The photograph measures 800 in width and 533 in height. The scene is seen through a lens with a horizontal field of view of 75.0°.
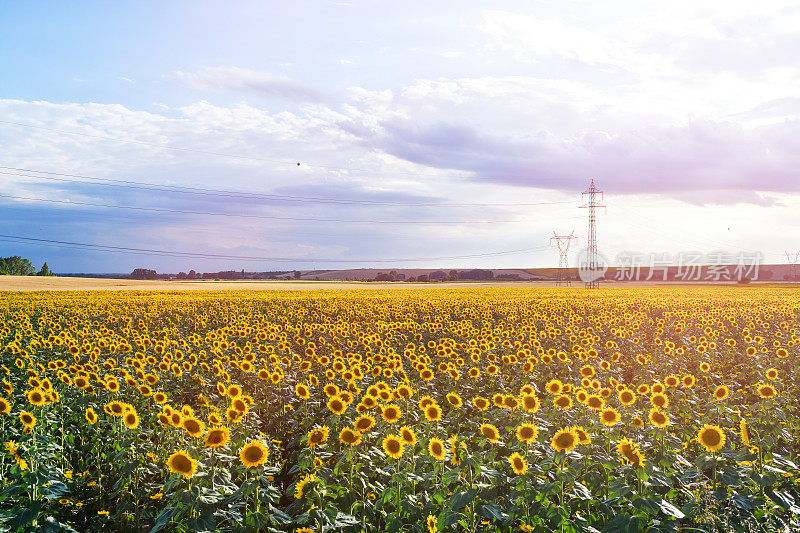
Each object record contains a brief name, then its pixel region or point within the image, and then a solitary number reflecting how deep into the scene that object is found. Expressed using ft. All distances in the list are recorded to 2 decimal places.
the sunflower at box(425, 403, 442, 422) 20.83
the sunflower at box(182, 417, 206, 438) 18.49
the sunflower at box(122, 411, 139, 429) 21.52
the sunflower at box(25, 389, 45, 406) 23.62
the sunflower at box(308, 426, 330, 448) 18.93
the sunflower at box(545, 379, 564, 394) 27.96
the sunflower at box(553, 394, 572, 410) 22.86
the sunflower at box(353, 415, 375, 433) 18.88
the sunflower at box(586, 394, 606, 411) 22.00
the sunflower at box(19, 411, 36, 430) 21.81
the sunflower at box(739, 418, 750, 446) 19.53
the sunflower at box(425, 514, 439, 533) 17.08
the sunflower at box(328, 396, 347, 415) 22.21
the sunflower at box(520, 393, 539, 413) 21.91
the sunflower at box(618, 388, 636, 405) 24.77
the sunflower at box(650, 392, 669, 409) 22.68
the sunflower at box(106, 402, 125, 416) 23.17
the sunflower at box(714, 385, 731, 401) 26.99
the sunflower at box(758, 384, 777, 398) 26.45
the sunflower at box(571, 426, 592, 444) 18.58
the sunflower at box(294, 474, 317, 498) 16.25
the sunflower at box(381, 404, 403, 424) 20.83
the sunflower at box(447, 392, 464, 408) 24.70
